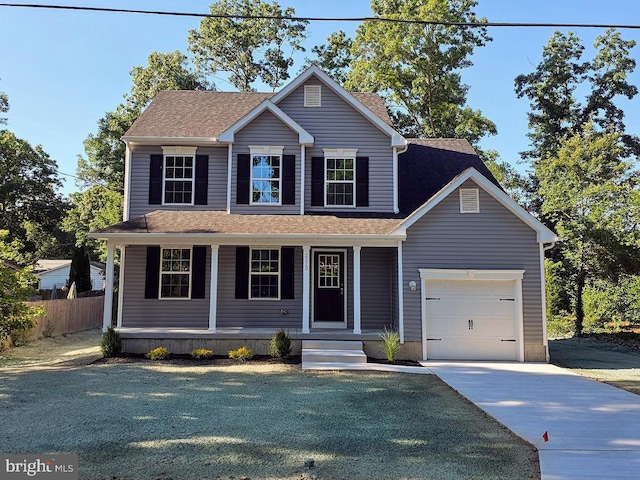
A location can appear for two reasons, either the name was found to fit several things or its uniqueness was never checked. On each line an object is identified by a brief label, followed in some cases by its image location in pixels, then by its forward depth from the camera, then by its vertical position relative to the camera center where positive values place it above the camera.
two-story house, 11.38 +1.20
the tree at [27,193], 29.95 +6.44
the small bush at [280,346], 10.92 -1.42
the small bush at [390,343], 10.79 -1.35
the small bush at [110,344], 10.94 -1.39
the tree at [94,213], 25.55 +4.38
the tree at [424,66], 25.00 +12.45
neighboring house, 33.16 +0.94
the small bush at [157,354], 10.74 -1.60
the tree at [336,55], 30.17 +15.42
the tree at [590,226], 16.06 +2.26
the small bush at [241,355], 10.75 -1.61
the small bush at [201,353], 10.84 -1.59
